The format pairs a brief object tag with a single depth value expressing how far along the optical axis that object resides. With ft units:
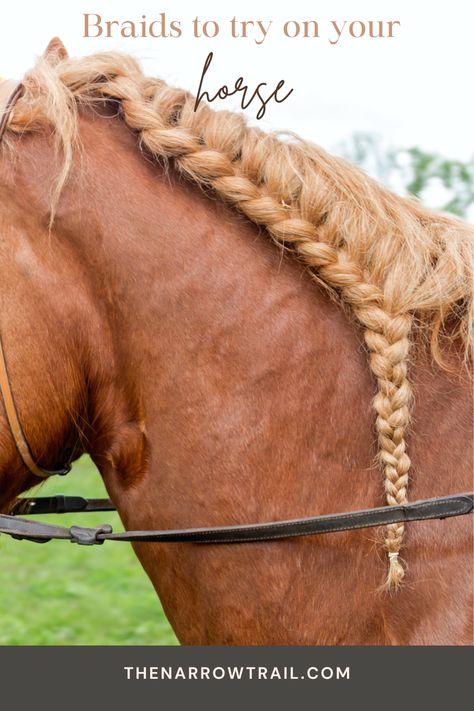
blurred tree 84.92
